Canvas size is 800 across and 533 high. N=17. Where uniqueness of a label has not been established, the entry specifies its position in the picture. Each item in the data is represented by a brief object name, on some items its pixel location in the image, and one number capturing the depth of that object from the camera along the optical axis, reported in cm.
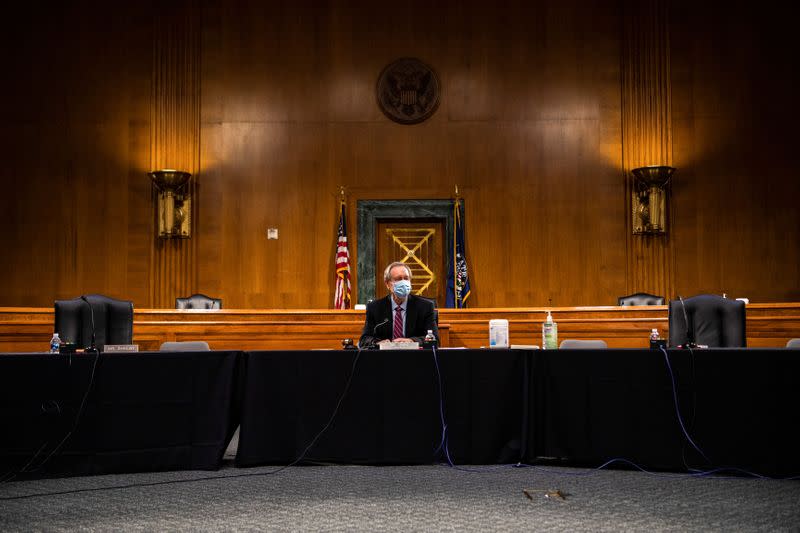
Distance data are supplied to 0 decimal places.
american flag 931
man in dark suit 506
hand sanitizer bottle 446
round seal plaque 998
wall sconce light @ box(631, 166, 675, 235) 950
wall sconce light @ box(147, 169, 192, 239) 955
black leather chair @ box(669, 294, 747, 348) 476
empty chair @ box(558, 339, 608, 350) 467
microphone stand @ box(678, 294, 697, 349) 413
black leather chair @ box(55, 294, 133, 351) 472
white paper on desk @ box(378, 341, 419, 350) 430
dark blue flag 953
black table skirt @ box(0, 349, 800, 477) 393
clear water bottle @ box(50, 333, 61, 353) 425
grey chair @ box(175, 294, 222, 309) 800
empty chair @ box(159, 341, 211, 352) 495
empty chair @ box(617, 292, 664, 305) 774
